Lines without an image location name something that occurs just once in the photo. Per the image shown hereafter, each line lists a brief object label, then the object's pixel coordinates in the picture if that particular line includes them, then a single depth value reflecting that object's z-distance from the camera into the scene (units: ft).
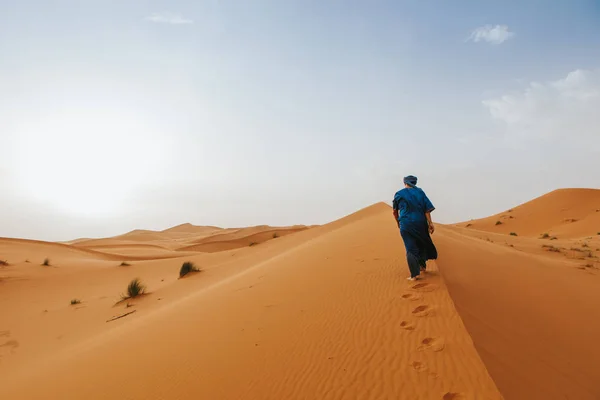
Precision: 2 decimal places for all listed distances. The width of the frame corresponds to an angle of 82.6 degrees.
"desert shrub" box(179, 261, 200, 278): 41.38
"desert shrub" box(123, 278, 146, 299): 35.12
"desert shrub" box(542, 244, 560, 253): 42.19
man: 16.49
